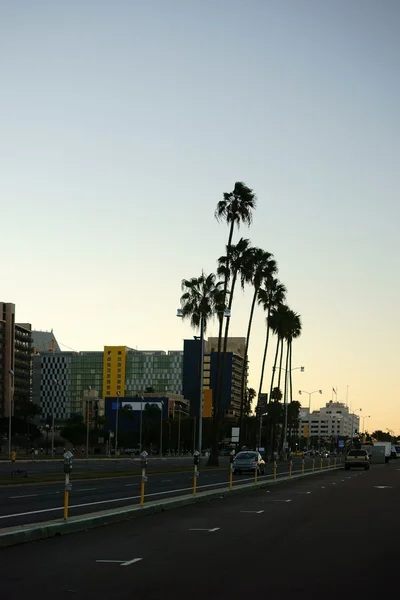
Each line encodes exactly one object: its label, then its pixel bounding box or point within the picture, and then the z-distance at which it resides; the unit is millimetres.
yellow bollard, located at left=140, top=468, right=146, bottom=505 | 23603
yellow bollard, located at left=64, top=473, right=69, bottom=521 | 18091
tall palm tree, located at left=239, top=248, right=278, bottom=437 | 84688
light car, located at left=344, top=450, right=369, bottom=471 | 75125
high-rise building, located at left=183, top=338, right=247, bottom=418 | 87962
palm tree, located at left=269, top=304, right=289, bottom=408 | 101075
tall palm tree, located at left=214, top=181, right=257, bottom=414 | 74438
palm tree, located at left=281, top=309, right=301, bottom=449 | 114138
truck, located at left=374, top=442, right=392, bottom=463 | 113938
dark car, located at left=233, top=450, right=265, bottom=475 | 57406
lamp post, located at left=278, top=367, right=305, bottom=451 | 128125
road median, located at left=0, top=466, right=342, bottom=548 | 15719
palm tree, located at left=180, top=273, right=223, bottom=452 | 76812
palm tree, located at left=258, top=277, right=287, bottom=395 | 93062
